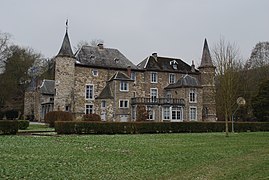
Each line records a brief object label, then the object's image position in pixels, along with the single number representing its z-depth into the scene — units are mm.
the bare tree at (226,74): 25625
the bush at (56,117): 36841
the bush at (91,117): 39203
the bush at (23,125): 30548
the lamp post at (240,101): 28420
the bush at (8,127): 24781
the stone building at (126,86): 42750
